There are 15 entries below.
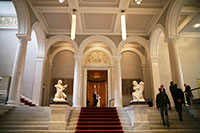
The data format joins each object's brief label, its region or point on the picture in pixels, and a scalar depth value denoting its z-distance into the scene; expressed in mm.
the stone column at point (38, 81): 10438
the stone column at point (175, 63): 7965
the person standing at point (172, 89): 6463
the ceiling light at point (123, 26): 8334
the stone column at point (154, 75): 10797
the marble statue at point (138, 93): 6043
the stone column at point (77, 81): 10258
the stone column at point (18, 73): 7559
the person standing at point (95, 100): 11320
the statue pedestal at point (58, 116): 5531
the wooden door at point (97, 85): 15906
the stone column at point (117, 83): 10433
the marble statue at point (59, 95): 5855
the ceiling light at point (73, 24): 8370
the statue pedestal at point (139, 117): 5695
